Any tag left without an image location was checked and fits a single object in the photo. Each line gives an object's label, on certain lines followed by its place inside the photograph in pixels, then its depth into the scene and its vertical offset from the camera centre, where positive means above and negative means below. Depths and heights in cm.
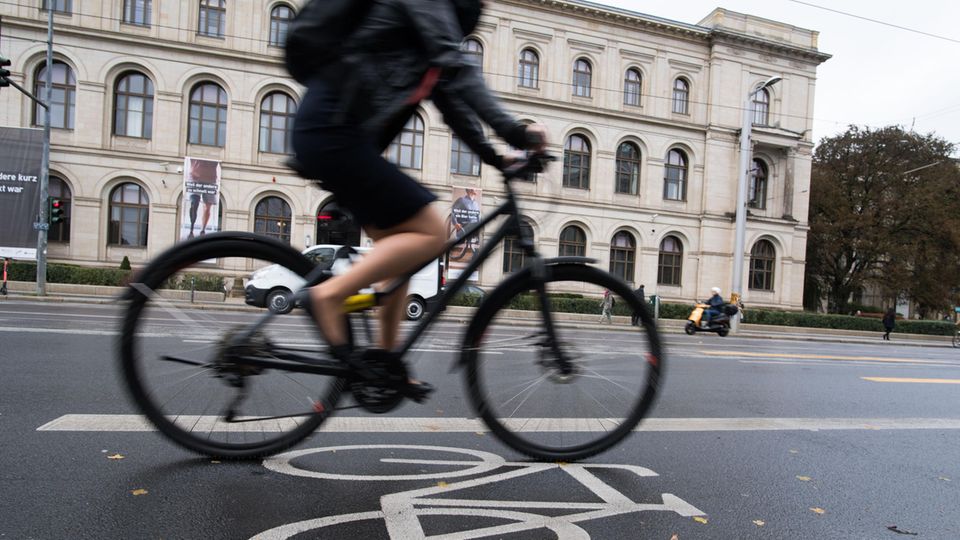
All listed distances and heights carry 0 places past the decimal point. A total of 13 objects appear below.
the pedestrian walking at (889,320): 2934 -131
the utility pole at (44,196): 1827 +178
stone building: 2516 +737
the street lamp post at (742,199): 2364 +376
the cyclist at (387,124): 207 +55
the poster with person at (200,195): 2556 +286
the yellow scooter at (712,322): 2038 -132
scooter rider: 2050 -81
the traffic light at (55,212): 1861 +127
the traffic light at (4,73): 1559 +480
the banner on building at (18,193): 2095 +206
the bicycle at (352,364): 231 -41
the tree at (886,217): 3747 +527
